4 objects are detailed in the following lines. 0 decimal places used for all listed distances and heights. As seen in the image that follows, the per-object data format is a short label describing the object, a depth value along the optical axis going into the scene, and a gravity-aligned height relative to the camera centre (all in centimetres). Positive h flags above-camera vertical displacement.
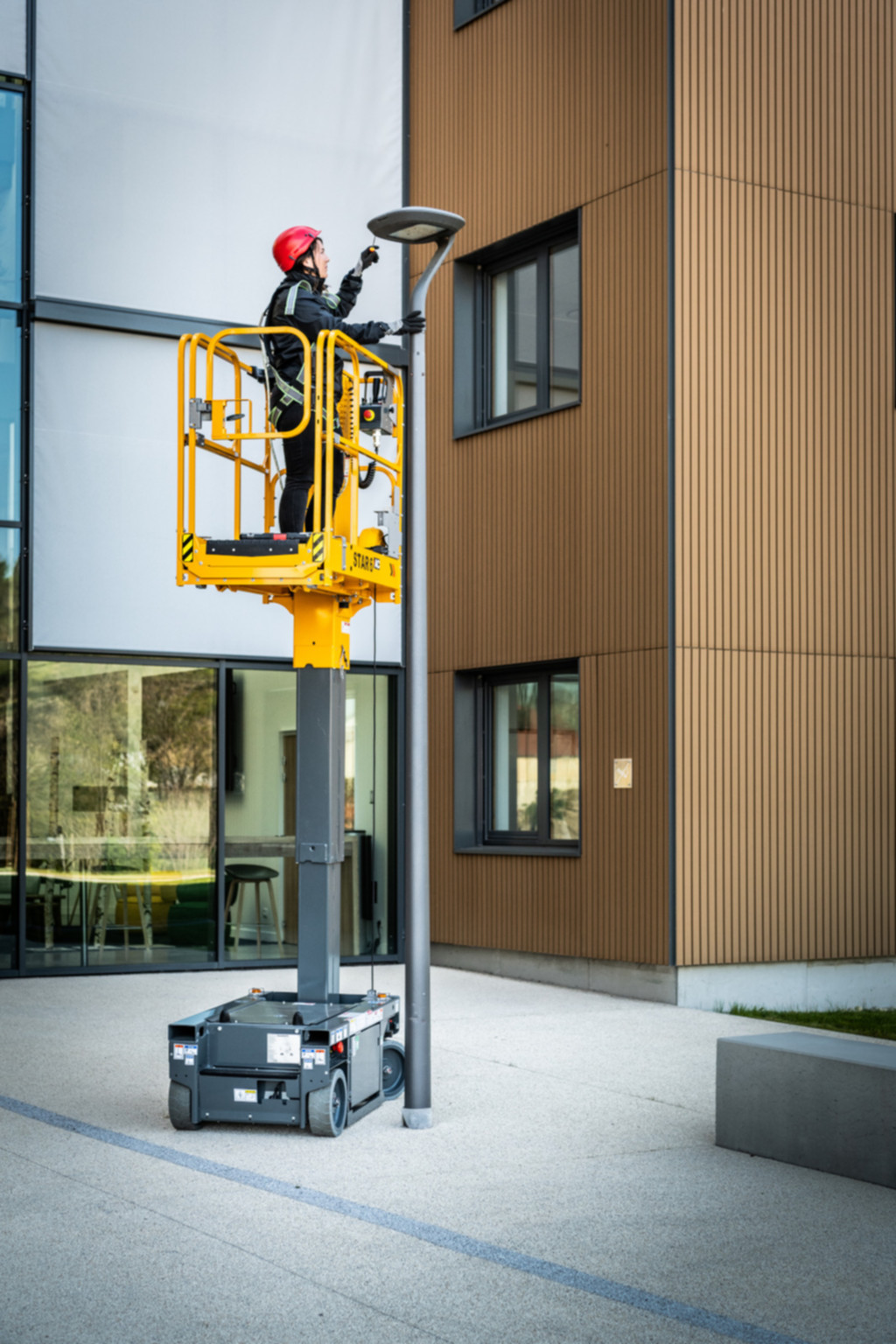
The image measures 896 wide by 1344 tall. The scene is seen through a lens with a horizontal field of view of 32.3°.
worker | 810 +237
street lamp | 766 +30
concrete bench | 645 -139
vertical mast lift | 747 +4
